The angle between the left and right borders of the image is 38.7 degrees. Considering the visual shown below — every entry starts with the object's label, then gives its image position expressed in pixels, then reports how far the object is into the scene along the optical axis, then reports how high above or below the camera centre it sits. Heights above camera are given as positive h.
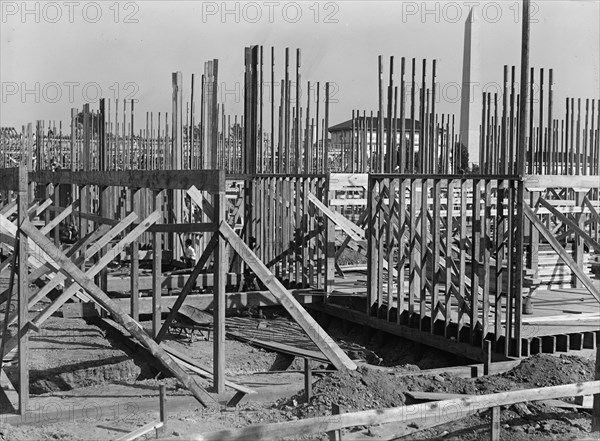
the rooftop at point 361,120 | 21.30 +1.91
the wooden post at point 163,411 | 5.95 -1.55
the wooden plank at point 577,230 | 8.59 -0.35
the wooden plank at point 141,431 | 5.88 -1.68
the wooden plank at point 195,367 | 7.15 -1.69
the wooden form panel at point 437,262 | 8.80 -0.79
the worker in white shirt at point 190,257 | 15.41 -1.18
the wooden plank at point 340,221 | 12.02 -0.39
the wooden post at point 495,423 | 5.64 -1.52
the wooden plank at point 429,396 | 6.99 -1.66
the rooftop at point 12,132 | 33.26 +2.31
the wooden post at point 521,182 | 8.30 +0.13
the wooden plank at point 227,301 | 10.91 -1.43
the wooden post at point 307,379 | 6.82 -1.49
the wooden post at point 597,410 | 6.12 -1.55
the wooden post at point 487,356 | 8.43 -1.63
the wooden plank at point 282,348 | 9.46 -1.83
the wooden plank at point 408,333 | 9.18 -1.67
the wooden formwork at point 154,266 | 6.64 -0.64
